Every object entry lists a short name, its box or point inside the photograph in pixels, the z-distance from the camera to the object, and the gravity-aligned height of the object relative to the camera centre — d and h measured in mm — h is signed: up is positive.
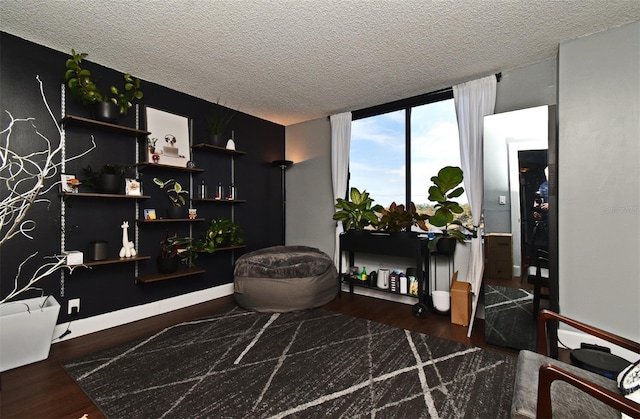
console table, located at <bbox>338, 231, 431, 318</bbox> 3070 -465
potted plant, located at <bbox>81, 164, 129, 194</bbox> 2598 +264
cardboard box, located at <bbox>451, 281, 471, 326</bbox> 2820 -974
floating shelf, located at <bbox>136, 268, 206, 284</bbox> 2853 -716
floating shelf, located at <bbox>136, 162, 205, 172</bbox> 2923 +437
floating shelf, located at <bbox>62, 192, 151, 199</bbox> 2441 +106
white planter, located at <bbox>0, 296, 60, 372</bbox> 1985 -895
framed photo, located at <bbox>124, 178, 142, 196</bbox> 2820 +202
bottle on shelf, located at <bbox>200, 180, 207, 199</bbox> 3561 +212
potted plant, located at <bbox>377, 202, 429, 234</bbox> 3172 -139
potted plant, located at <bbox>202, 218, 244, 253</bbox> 3346 -344
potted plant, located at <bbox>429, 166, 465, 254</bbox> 2871 +18
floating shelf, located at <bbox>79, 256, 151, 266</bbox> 2496 -490
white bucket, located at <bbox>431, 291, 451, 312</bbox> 3043 -1007
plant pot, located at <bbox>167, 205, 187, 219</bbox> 3125 -54
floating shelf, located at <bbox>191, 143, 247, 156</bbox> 3408 +727
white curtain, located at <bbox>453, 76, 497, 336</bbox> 2945 +732
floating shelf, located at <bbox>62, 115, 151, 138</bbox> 2447 +751
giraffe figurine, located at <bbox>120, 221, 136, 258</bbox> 2782 -383
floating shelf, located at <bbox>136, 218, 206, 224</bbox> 2957 -141
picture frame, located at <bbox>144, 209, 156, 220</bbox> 2973 -73
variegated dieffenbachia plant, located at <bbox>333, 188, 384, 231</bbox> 3521 -39
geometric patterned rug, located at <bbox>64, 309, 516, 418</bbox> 1661 -1165
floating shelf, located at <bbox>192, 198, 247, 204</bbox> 3425 +85
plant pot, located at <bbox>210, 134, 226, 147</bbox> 3496 +832
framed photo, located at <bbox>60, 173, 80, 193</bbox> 2463 +211
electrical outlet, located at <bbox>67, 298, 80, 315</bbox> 2564 -898
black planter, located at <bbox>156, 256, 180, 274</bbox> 3020 -612
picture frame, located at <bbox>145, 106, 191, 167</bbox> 3062 +773
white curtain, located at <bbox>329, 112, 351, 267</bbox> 4031 +713
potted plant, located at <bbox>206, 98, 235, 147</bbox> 3512 +1092
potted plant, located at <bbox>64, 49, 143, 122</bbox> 2344 +1016
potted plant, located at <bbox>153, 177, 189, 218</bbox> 3127 +128
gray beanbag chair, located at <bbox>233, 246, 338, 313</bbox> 3119 -840
